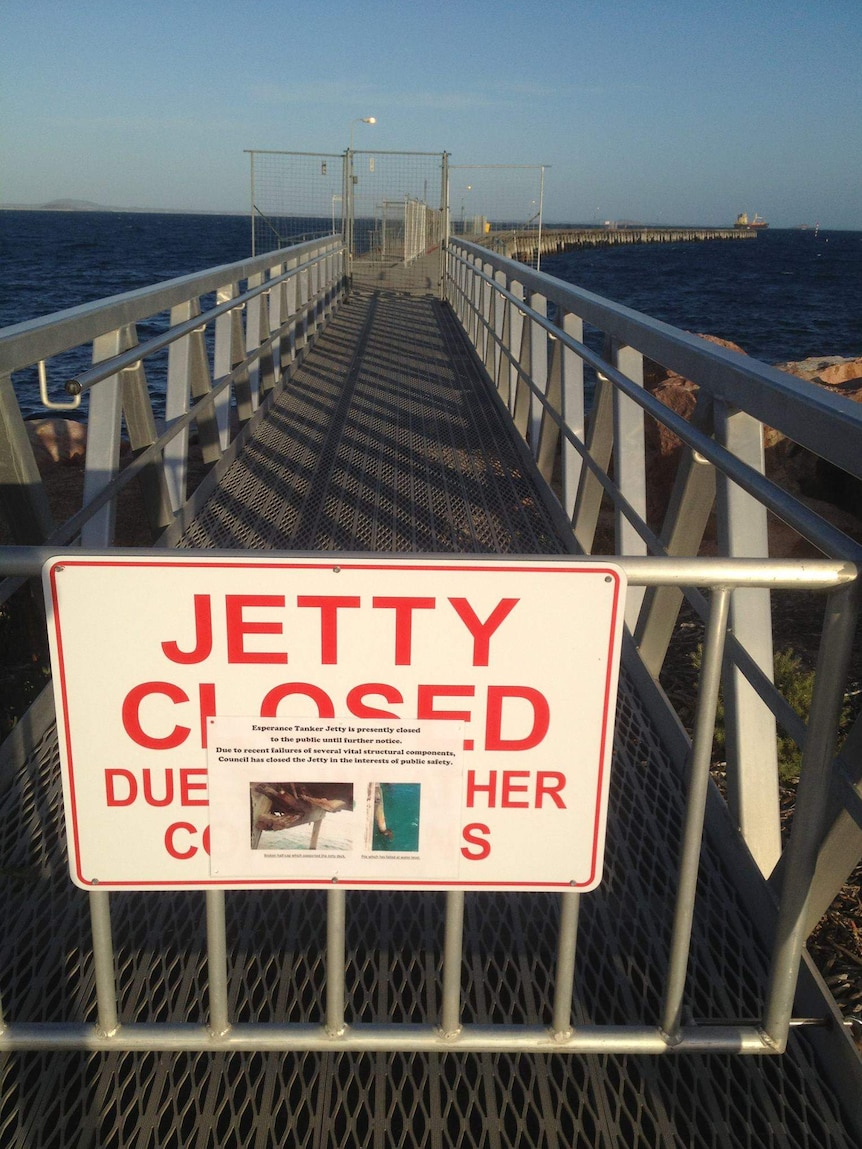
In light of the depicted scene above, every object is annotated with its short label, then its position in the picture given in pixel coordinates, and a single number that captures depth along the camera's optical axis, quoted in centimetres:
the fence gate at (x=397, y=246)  2014
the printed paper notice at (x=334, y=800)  169
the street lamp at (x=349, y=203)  1992
